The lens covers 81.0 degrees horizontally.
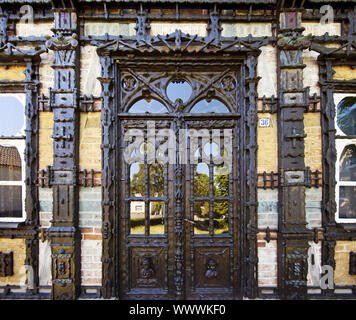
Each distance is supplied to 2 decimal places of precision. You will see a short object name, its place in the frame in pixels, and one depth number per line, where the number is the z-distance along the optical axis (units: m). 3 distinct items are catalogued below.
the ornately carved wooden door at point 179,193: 3.09
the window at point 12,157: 3.08
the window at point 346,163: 3.10
